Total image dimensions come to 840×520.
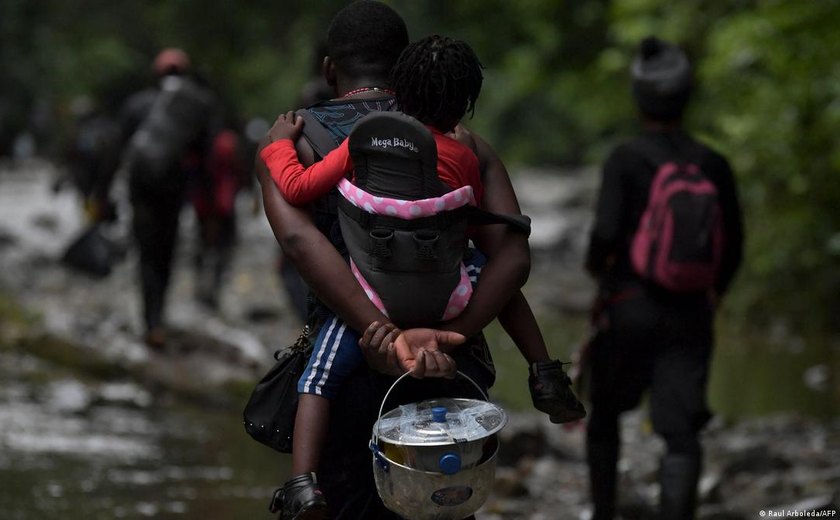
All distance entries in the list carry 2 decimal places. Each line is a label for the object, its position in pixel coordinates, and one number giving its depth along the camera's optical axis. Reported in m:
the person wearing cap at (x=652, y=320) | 11.50
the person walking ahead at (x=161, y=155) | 20.58
